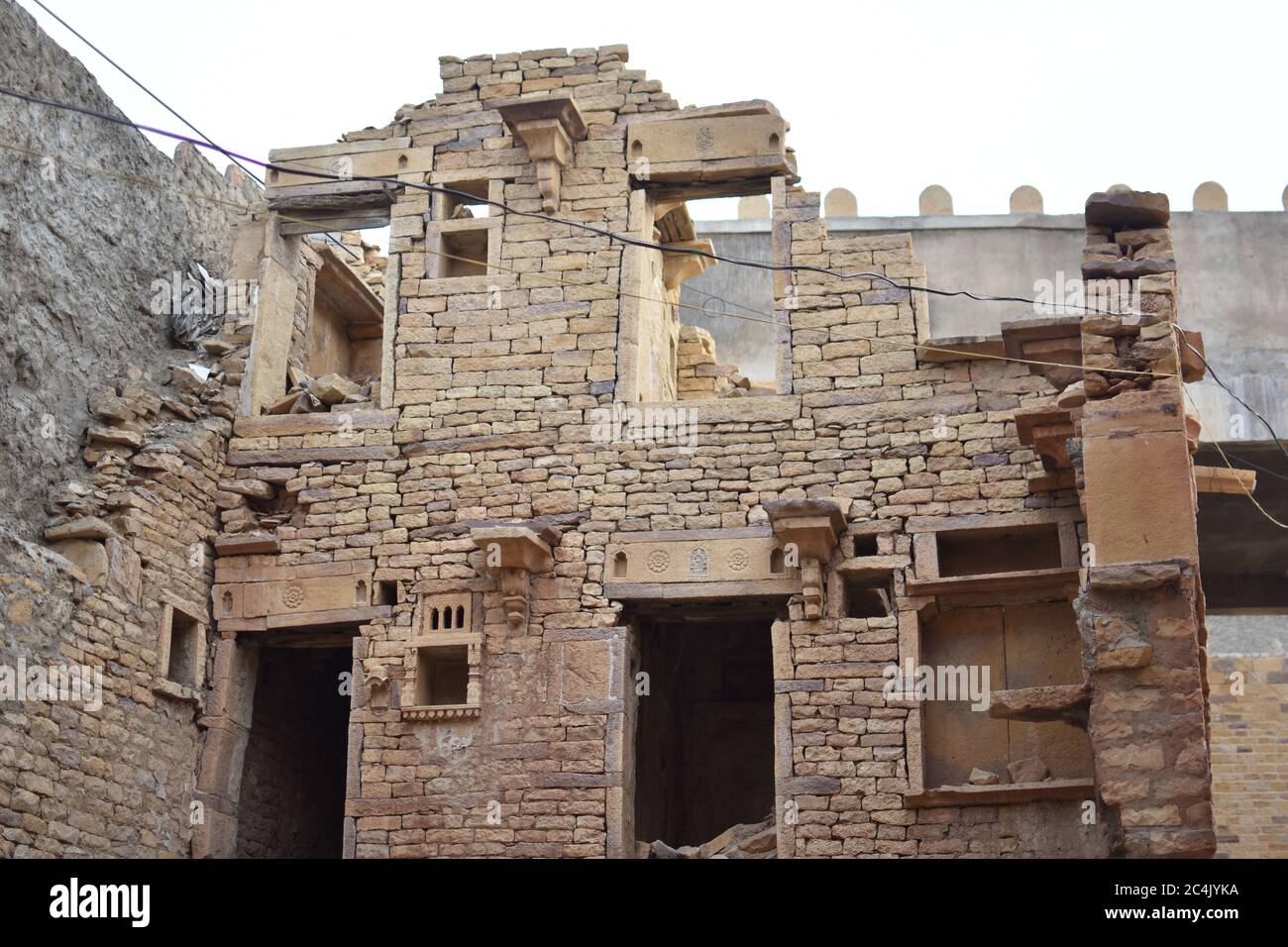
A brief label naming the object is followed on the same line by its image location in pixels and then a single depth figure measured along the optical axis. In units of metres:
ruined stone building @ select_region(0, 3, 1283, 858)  12.27
